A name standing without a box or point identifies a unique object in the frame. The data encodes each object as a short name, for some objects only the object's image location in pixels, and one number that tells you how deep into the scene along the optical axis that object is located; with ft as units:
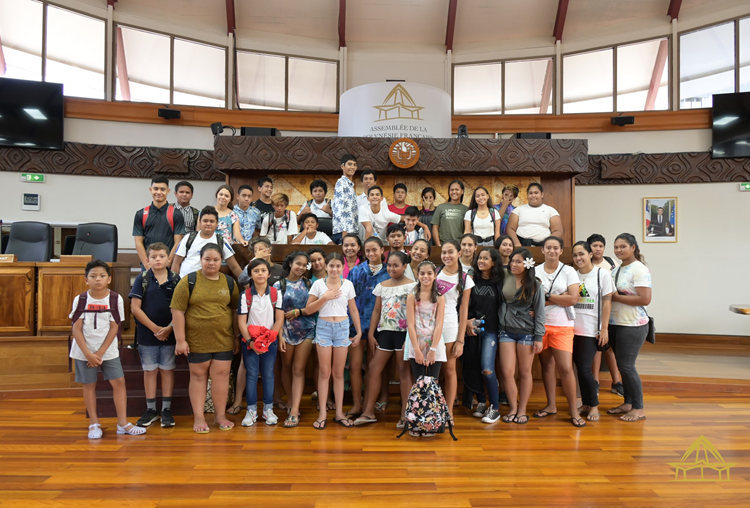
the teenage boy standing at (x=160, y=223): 13.03
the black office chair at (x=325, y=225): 17.48
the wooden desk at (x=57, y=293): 15.23
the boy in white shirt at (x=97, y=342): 10.79
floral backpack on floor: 10.63
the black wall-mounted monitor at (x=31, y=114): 23.81
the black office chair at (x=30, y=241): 18.51
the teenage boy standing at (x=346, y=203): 15.55
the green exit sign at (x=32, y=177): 24.16
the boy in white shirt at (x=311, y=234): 15.23
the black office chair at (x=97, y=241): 18.62
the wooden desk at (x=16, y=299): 15.02
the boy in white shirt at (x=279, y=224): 16.39
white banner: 22.99
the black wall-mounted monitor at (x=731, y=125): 24.99
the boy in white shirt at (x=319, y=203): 17.56
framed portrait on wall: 25.99
